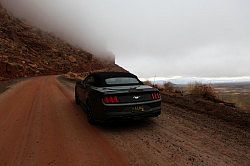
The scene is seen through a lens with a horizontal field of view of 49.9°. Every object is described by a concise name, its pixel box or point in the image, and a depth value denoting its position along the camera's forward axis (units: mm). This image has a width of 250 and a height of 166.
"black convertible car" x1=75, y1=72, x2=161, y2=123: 7266
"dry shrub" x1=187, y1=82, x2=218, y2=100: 14172
